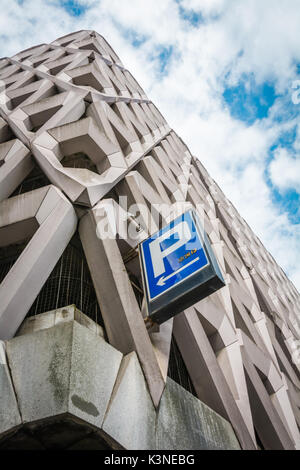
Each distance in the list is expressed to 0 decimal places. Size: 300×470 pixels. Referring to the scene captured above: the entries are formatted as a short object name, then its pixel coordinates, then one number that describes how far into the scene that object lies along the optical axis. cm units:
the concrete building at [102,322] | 412
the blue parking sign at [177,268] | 535
